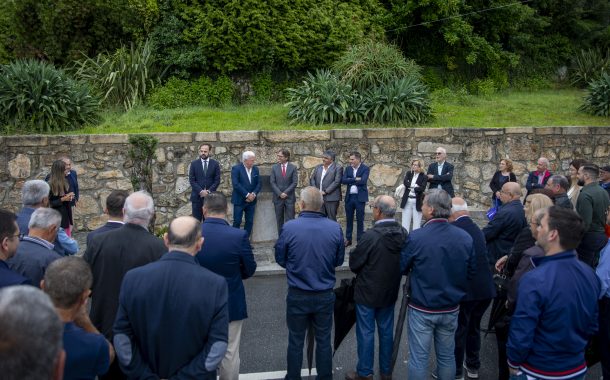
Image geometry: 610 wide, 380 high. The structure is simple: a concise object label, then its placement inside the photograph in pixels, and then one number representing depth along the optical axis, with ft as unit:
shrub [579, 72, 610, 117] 46.93
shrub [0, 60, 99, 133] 37.58
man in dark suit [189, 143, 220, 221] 34.63
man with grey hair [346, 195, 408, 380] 17.65
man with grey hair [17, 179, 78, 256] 18.28
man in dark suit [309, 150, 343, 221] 34.78
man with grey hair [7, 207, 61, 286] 14.40
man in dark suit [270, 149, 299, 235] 34.83
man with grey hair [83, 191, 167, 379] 14.66
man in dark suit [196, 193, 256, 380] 16.15
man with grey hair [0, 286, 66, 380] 7.50
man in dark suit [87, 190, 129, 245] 16.58
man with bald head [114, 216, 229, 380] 12.05
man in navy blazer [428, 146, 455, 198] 34.53
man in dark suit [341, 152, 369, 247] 34.68
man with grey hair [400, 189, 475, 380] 16.43
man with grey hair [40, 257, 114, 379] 10.18
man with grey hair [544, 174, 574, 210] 24.06
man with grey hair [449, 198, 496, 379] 18.40
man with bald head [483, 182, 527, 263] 20.84
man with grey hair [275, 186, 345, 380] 17.22
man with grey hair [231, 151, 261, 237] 34.40
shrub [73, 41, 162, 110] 43.21
